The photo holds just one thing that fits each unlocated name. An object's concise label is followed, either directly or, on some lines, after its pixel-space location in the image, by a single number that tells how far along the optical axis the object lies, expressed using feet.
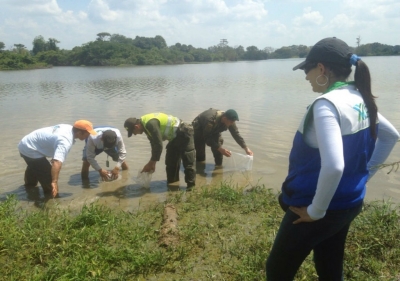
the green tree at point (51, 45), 287.28
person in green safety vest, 18.69
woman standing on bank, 5.69
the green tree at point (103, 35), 338.13
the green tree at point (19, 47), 281.70
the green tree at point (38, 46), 289.53
